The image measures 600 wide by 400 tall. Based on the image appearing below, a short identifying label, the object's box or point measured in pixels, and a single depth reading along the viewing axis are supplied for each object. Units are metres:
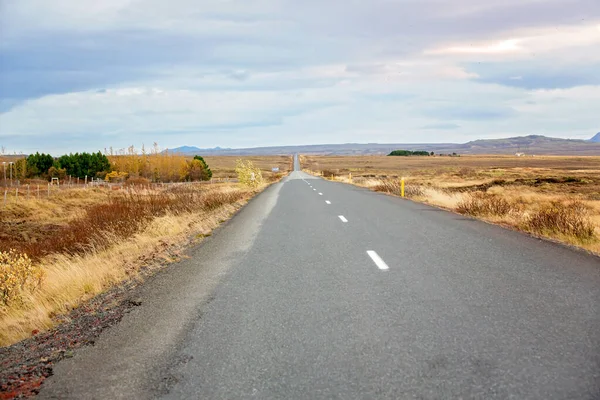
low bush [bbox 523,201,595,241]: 12.52
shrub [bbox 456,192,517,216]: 18.16
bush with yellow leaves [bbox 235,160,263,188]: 41.75
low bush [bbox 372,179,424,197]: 30.02
